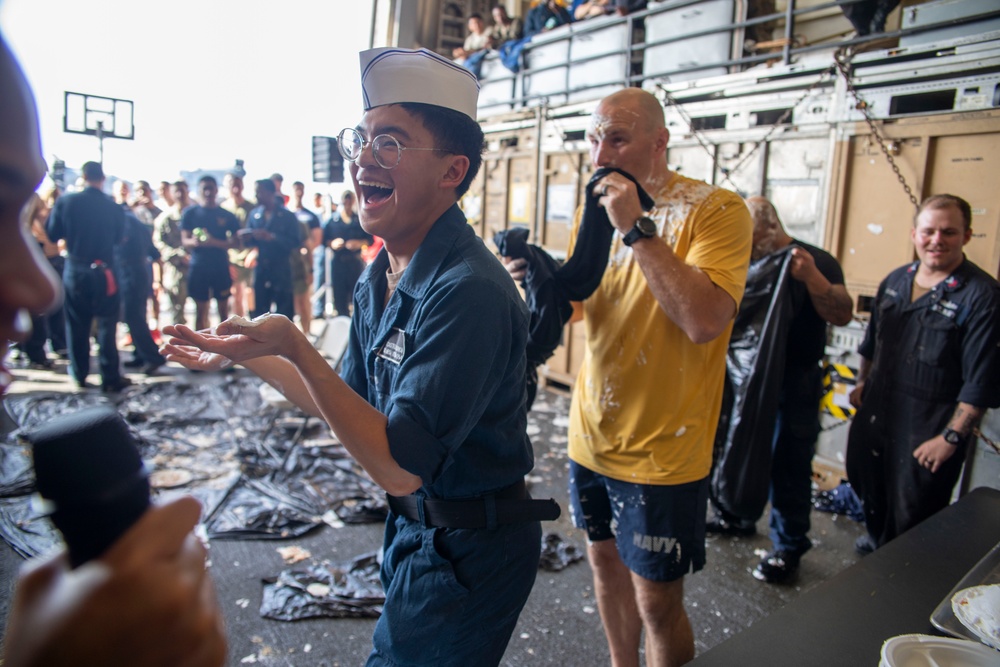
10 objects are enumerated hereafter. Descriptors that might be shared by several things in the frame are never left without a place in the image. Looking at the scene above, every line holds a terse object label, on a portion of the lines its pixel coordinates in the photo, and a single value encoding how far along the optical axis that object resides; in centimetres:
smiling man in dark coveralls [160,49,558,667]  129
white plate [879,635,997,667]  118
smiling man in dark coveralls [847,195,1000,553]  302
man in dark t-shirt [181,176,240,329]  741
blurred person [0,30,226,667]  41
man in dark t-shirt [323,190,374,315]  911
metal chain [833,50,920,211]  415
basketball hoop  571
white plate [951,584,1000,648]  131
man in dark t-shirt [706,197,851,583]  348
